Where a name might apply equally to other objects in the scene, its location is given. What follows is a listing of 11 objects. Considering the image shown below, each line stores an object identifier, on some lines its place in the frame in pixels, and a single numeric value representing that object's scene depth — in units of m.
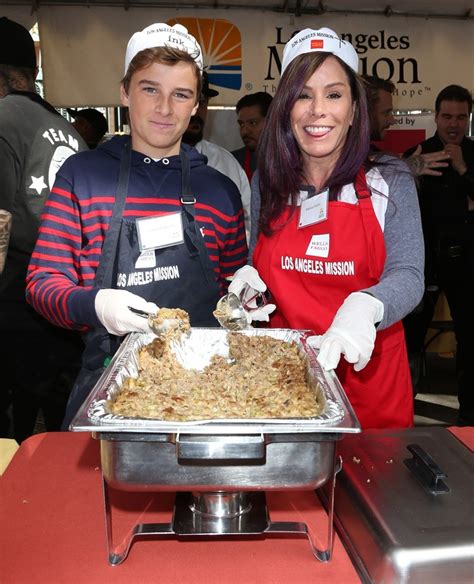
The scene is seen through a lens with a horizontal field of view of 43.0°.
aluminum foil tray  0.84
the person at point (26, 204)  2.10
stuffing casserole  1.02
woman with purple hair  1.54
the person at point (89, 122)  4.60
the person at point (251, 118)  3.69
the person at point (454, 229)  3.21
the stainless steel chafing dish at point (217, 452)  0.83
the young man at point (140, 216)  1.58
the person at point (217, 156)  3.00
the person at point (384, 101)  3.38
